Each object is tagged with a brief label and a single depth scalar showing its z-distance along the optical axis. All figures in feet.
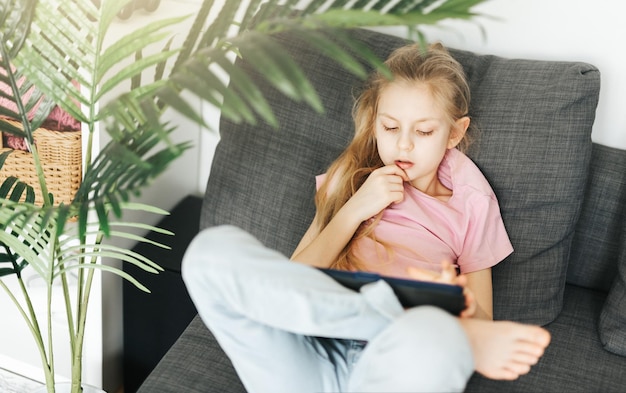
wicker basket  5.21
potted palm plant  3.05
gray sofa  4.92
